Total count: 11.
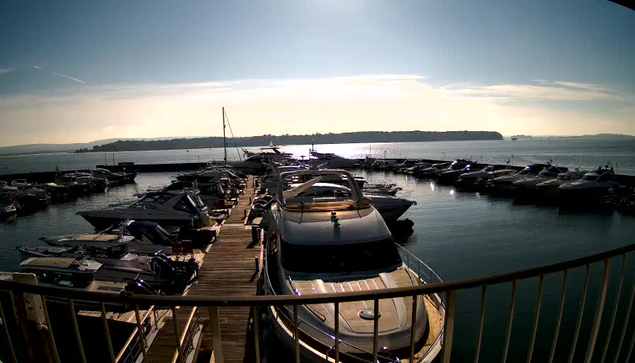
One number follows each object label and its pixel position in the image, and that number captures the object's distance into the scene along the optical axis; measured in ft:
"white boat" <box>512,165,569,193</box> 123.03
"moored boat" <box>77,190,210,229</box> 70.13
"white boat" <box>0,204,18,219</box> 104.11
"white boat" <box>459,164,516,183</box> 148.54
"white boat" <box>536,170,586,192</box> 117.62
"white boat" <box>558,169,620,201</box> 107.24
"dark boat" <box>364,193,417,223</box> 79.82
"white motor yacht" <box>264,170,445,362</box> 18.95
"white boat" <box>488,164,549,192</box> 131.64
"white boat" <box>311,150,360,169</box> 185.10
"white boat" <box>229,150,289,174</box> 182.96
